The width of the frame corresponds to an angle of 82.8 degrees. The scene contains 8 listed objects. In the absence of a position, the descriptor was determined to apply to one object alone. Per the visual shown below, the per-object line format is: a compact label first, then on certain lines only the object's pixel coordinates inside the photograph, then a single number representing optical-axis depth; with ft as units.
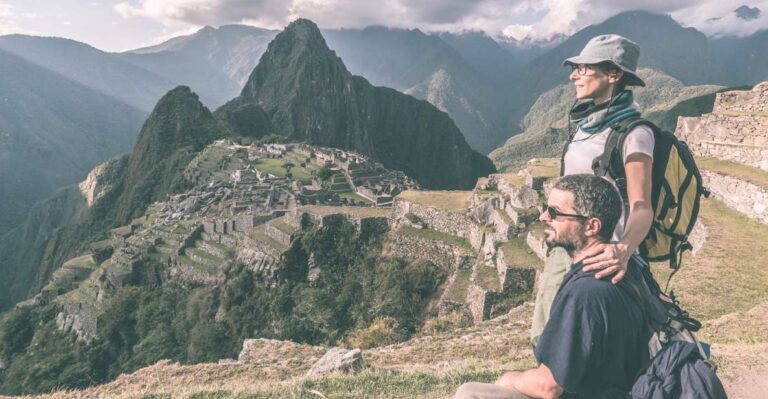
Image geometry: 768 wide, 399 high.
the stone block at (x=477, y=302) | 43.29
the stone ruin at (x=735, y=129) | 49.57
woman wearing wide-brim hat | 9.18
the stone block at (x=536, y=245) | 42.63
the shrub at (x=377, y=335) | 48.17
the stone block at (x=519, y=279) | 42.37
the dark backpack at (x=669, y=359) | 7.57
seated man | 7.79
